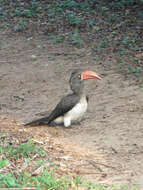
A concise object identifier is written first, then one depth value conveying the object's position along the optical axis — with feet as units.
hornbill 50.42
